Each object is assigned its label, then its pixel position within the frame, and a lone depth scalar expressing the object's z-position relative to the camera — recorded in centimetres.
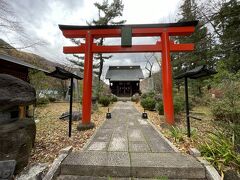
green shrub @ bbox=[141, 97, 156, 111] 1099
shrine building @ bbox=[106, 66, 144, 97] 2677
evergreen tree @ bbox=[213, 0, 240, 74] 714
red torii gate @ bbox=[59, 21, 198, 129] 607
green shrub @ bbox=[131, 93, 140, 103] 1952
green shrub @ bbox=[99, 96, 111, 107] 1408
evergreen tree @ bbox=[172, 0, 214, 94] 769
